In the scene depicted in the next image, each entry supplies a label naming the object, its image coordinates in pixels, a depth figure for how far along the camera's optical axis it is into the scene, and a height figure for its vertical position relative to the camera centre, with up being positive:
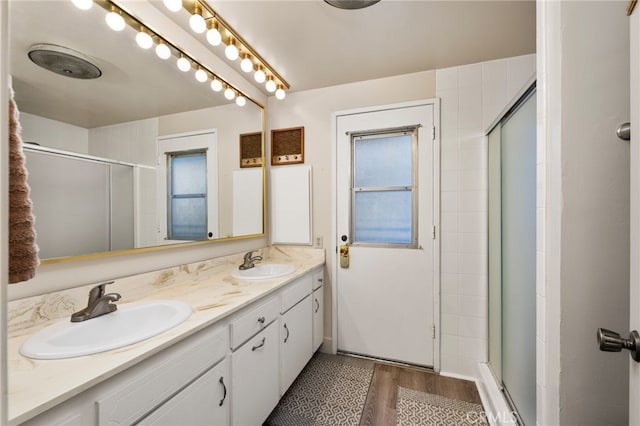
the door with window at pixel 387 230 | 2.02 -0.15
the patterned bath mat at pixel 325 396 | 1.54 -1.21
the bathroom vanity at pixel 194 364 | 0.65 -0.49
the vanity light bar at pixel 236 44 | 1.38 +1.07
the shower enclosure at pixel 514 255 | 1.20 -0.24
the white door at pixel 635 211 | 0.59 +0.00
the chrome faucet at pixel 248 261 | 1.93 -0.37
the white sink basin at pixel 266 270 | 1.90 -0.44
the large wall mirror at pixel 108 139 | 1.02 +0.36
